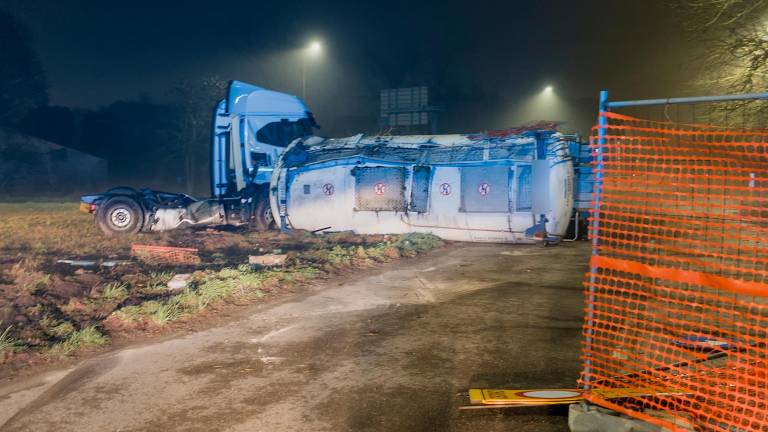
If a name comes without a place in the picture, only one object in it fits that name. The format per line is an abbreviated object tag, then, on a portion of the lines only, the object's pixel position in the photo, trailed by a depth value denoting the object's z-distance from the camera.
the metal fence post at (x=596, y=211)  4.01
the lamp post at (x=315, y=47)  20.98
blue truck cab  14.07
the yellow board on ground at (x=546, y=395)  4.16
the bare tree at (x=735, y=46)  14.41
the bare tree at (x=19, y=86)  47.78
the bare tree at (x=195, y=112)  39.70
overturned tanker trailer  11.93
